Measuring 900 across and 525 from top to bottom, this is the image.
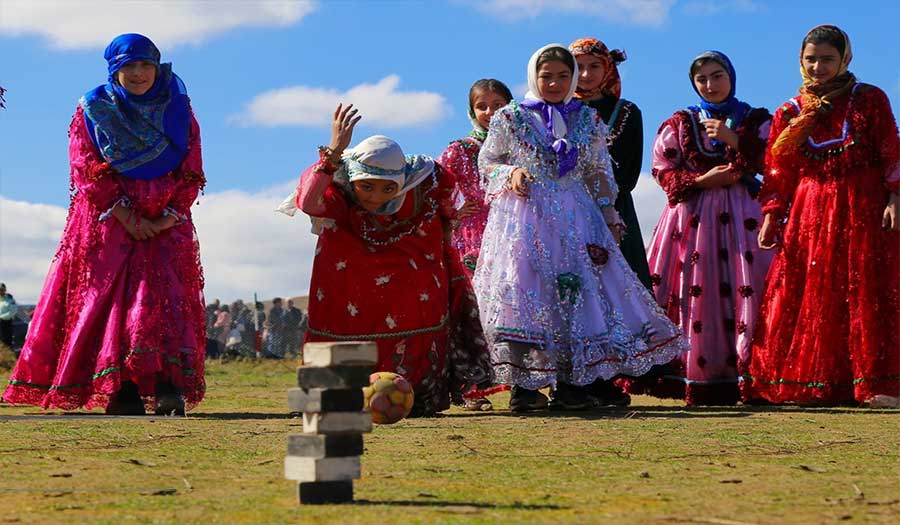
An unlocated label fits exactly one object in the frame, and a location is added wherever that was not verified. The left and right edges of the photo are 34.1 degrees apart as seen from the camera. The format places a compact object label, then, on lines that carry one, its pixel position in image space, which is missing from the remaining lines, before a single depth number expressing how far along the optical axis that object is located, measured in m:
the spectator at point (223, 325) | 36.10
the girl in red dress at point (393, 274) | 8.27
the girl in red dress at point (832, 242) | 9.11
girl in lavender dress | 8.65
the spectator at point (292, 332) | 32.31
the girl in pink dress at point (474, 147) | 9.98
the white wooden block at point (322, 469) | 4.23
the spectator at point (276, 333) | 32.06
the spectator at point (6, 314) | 29.76
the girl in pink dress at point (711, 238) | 9.93
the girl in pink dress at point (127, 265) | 8.59
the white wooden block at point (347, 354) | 4.33
